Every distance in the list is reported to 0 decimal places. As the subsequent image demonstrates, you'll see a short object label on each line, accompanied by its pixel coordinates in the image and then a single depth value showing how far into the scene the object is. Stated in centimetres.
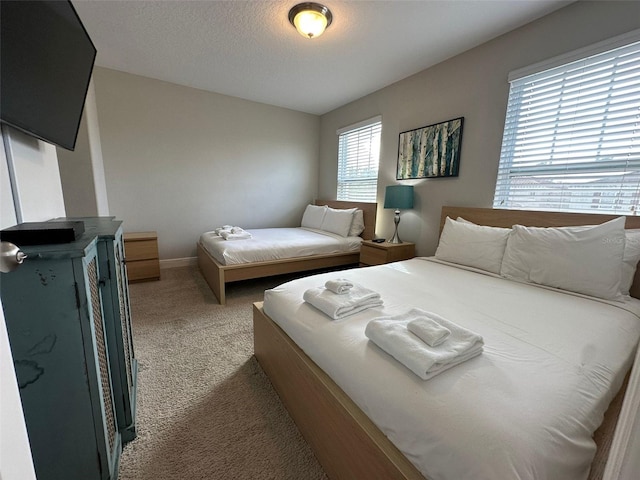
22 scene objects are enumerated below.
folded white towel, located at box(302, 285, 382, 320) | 127
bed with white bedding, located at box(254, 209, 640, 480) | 67
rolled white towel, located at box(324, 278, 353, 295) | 139
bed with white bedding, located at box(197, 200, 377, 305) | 271
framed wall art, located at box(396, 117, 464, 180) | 260
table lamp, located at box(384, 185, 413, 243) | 298
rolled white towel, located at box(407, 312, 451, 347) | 94
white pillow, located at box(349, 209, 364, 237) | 366
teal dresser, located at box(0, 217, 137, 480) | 76
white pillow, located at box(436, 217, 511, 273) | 203
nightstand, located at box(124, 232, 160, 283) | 313
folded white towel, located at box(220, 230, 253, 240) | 306
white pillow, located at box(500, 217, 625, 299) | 151
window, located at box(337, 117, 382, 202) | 363
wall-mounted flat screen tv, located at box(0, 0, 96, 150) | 79
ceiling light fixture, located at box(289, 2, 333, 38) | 192
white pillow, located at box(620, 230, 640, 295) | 152
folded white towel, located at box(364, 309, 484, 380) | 85
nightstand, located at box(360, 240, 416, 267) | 287
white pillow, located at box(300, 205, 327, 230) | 411
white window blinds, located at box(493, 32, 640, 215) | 167
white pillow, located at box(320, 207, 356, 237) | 362
